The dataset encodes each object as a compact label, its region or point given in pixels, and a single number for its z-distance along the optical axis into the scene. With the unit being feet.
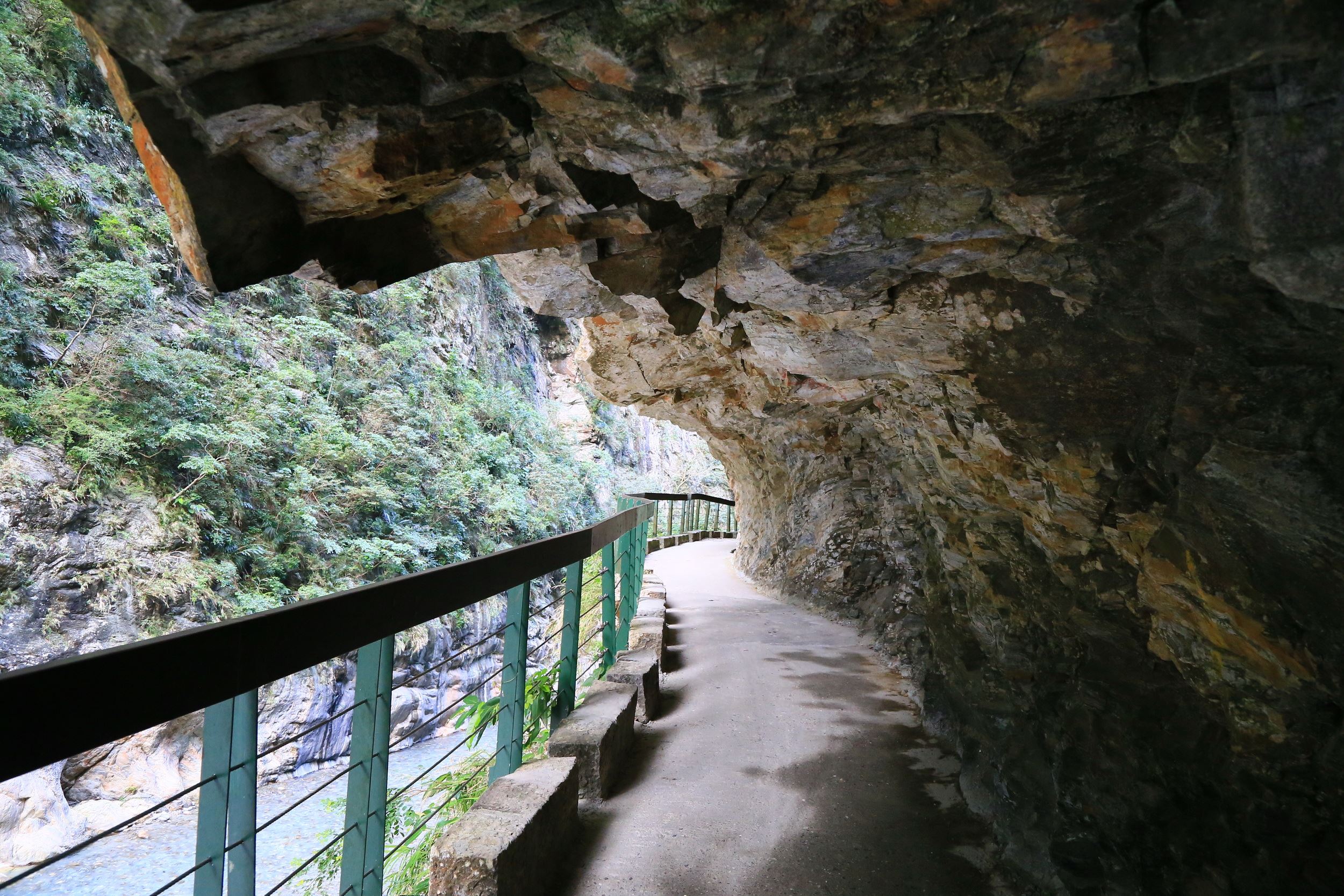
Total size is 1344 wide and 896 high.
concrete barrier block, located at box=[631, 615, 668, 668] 18.01
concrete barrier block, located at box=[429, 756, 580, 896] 7.18
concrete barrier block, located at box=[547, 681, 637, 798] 10.95
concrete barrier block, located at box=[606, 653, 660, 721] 14.55
